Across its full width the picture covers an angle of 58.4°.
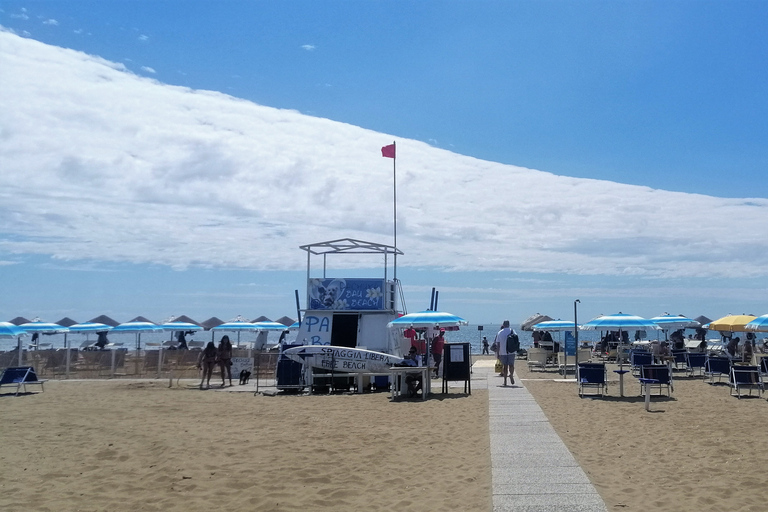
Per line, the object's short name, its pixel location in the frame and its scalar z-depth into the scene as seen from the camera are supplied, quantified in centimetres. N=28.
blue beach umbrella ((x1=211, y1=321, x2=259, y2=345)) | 2428
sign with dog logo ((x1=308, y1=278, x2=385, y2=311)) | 1991
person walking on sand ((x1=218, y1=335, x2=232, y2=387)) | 1980
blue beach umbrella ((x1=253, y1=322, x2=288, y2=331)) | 2812
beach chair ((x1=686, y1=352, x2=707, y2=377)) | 1856
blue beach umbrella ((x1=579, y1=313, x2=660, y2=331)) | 1814
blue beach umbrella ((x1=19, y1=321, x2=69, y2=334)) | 2692
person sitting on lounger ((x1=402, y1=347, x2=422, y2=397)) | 1530
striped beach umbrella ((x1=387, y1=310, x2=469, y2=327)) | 1661
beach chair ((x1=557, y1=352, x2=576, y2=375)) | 2319
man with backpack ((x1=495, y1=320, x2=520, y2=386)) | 1698
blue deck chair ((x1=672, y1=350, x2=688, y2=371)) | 1935
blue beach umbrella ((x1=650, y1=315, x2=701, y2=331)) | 2562
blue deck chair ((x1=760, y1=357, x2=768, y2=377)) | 1597
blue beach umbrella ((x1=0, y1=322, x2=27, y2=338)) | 1878
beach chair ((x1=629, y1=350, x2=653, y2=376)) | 1873
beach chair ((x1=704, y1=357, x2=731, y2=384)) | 1656
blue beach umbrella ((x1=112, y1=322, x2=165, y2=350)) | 2341
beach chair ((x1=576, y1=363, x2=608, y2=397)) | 1418
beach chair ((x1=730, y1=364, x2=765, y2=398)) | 1413
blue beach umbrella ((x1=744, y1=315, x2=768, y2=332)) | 1681
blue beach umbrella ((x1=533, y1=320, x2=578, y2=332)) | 2695
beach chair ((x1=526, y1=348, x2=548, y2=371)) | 2380
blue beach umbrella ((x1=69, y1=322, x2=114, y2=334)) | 2876
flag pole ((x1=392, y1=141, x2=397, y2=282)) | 2056
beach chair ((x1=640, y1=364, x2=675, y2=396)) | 1371
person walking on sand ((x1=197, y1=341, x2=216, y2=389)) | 1958
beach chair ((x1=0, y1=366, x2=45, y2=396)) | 1698
